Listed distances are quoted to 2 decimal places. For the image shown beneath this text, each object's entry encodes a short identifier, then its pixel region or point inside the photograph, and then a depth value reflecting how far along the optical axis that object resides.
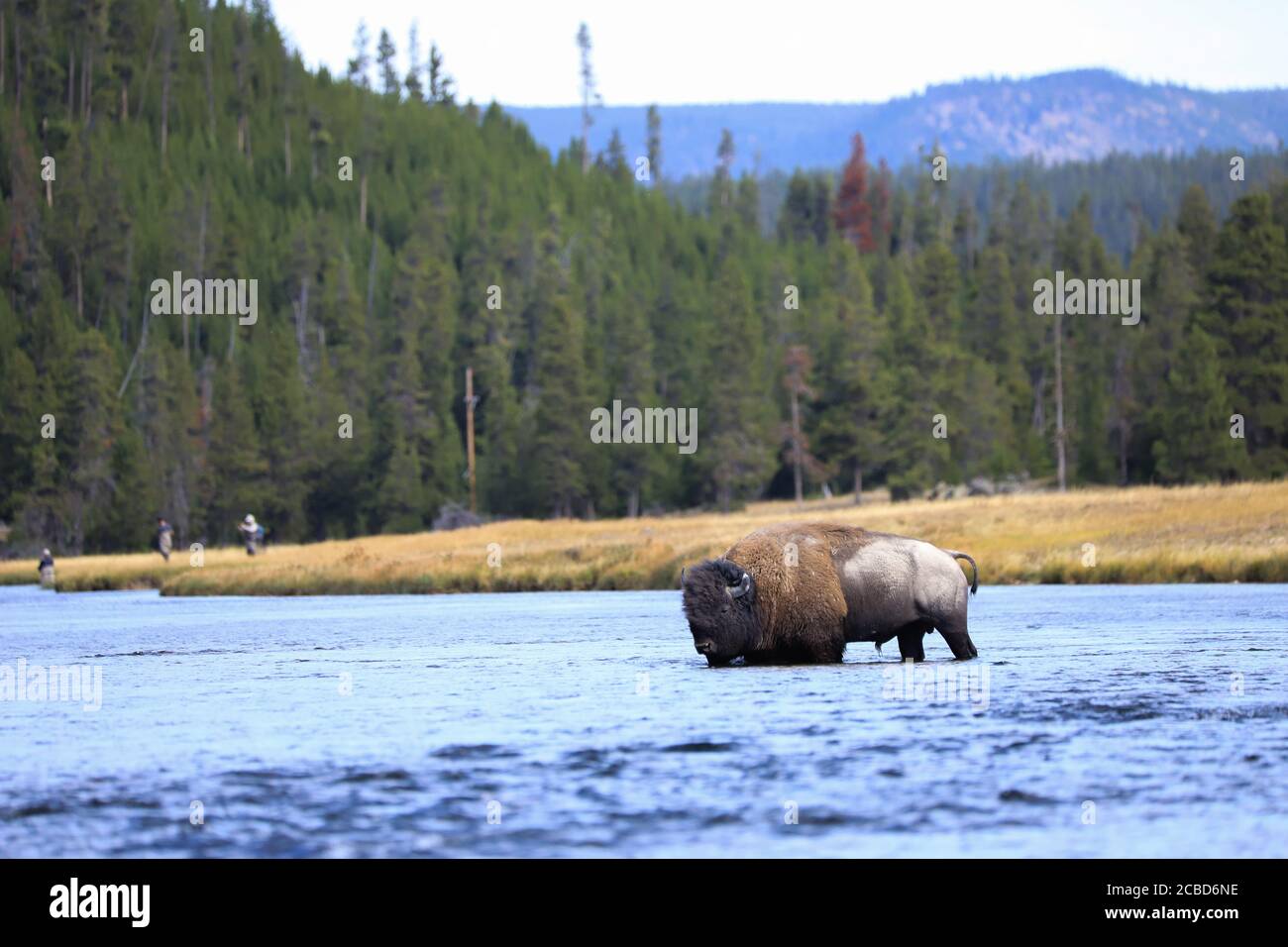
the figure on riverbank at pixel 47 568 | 64.16
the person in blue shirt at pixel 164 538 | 63.64
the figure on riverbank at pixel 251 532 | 65.12
